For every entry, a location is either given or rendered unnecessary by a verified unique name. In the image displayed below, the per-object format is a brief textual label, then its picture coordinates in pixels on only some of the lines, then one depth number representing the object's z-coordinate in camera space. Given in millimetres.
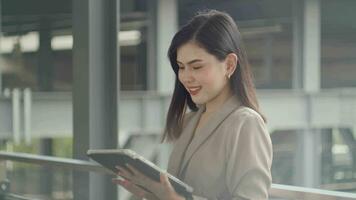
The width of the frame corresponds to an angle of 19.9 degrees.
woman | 2442
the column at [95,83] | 4333
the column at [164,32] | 6528
